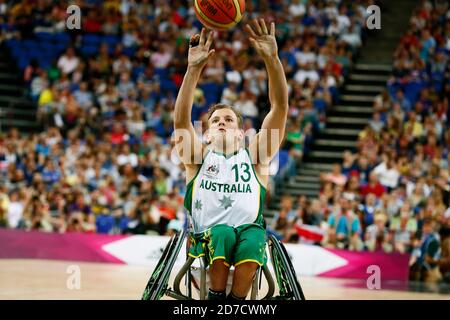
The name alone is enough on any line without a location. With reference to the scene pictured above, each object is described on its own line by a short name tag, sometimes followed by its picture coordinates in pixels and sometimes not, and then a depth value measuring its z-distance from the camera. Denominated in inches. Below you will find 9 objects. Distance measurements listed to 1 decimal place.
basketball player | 238.1
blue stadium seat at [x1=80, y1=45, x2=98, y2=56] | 797.9
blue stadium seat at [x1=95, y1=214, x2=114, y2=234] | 606.9
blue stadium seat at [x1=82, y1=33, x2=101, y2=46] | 808.9
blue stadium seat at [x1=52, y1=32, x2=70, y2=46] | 811.3
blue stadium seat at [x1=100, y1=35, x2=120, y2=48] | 805.3
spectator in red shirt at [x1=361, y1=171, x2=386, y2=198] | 597.0
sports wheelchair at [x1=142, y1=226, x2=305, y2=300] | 231.8
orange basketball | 281.3
